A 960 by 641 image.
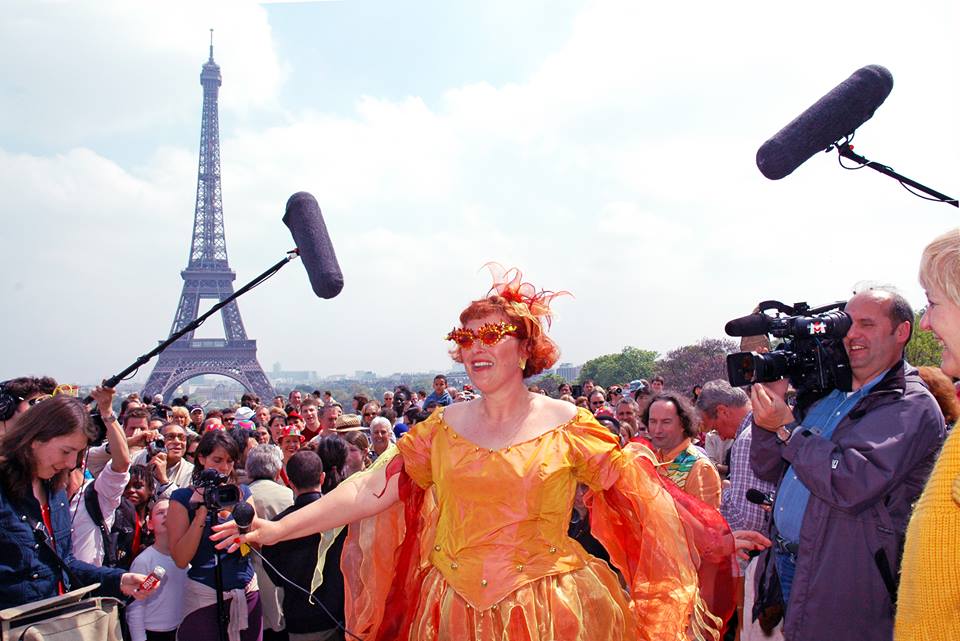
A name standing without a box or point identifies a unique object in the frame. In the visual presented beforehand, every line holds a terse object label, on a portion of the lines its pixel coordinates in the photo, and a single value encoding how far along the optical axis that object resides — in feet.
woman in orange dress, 9.58
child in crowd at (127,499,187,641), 14.12
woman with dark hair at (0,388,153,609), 10.62
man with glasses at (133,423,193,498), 18.72
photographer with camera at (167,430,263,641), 13.35
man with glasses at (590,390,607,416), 34.17
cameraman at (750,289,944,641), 8.89
